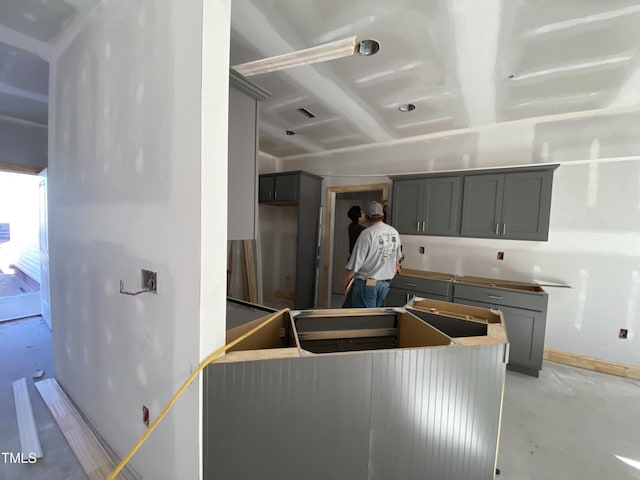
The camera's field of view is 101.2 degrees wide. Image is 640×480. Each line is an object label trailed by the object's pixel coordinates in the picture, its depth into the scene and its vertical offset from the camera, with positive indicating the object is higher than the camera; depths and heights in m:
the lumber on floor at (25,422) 1.60 -1.43
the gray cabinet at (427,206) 3.20 +0.32
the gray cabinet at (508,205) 2.72 +0.33
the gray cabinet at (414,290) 3.07 -0.71
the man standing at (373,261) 2.53 -0.32
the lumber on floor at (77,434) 1.51 -1.43
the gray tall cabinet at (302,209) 4.15 +0.28
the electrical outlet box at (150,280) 1.23 -0.30
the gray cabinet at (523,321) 2.57 -0.85
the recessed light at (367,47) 1.76 +1.24
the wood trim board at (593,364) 2.64 -1.31
